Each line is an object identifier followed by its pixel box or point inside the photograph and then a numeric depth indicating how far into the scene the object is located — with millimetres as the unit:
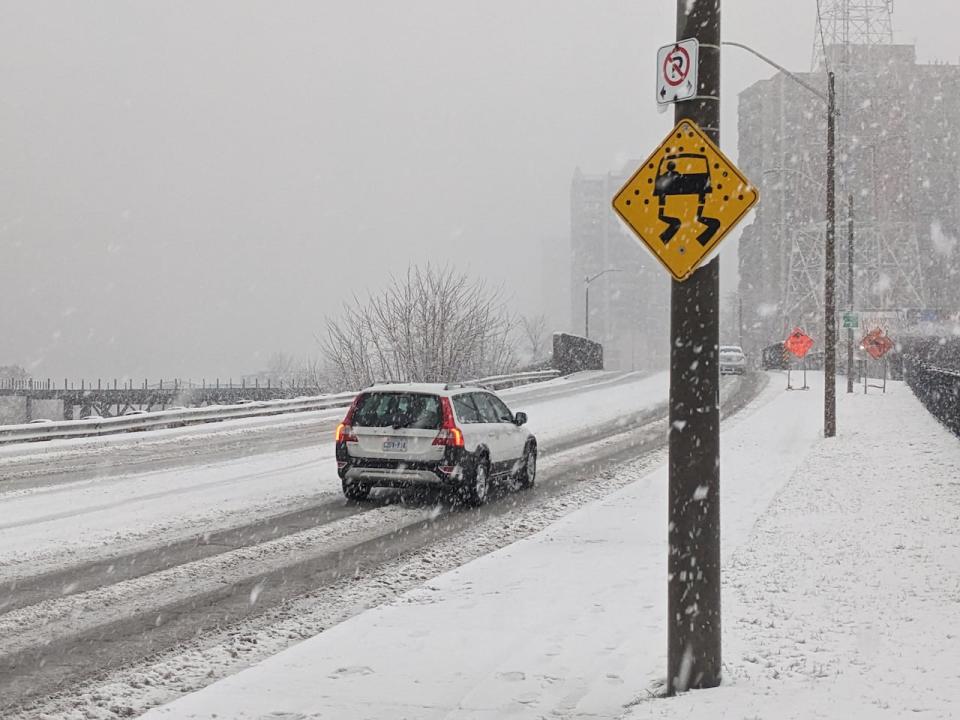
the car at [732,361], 50844
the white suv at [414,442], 13602
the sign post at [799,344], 33000
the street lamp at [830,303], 22422
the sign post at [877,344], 34750
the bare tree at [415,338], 60438
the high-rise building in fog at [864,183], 94500
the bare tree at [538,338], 153350
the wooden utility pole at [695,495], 5668
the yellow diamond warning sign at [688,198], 5707
